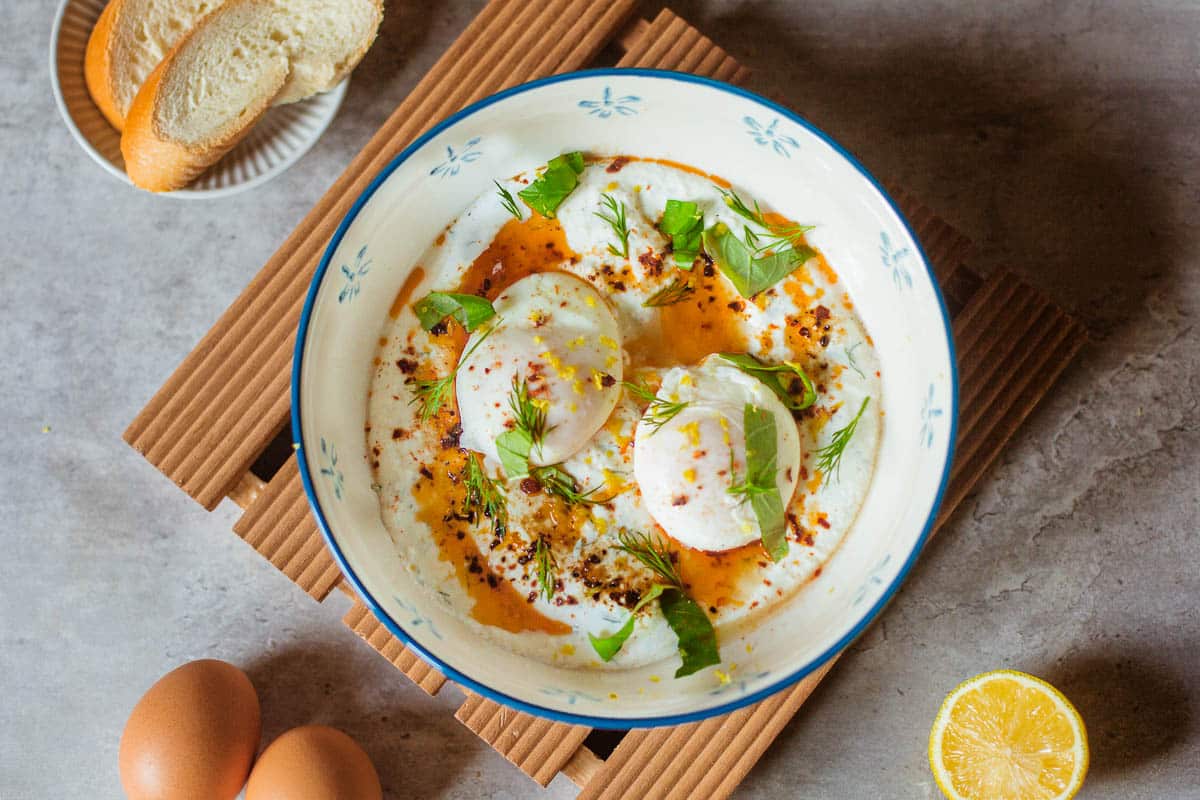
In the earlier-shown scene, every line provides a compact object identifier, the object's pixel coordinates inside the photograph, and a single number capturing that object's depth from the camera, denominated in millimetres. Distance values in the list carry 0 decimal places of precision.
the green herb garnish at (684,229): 633
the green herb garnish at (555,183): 632
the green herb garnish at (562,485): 635
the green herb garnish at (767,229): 632
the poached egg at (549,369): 617
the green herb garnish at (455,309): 630
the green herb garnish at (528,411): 615
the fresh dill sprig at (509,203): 638
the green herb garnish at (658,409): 621
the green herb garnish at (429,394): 635
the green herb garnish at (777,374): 627
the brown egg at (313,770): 643
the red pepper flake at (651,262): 636
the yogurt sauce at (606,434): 634
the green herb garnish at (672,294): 639
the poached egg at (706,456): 616
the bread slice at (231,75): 645
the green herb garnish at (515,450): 616
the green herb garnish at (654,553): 636
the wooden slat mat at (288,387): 642
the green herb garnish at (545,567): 637
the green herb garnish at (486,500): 638
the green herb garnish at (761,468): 614
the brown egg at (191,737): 644
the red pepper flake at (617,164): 639
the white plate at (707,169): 603
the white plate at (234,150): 662
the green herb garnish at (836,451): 627
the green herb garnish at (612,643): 628
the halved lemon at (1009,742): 640
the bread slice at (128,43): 656
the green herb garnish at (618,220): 633
